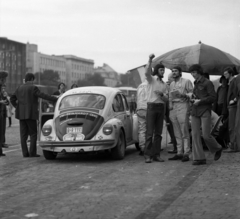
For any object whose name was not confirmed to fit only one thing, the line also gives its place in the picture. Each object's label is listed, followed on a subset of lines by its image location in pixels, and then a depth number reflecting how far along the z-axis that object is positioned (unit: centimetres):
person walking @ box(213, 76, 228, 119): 1383
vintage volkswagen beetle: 1133
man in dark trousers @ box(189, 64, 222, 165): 1072
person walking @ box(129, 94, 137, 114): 3210
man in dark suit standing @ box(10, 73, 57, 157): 1273
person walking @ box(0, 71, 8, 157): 1373
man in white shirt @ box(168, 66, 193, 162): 1141
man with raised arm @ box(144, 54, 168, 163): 1137
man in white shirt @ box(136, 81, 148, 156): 1257
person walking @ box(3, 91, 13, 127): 2732
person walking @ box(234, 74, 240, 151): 1265
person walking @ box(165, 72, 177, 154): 1319
